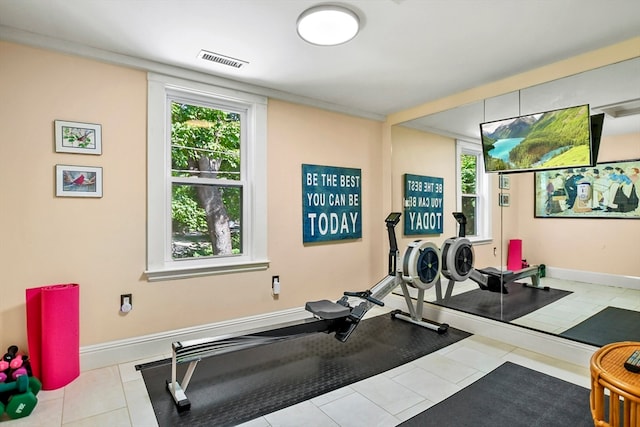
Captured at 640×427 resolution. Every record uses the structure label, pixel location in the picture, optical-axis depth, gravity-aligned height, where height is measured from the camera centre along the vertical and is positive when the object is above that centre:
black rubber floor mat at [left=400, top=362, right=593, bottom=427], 2.05 -1.26
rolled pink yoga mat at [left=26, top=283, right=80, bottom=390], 2.44 -0.87
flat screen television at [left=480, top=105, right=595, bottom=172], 2.84 +0.70
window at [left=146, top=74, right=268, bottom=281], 3.11 +0.37
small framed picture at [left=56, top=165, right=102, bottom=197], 2.69 +0.29
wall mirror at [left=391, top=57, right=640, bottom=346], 2.83 -0.17
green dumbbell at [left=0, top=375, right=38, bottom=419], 2.07 -1.14
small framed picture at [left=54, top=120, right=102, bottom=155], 2.68 +0.65
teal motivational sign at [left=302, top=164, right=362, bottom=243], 4.02 +0.16
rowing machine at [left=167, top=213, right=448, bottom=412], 2.35 -0.90
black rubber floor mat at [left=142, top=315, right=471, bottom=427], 2.22 -1.27
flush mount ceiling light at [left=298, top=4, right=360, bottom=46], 2.25 +1.36
